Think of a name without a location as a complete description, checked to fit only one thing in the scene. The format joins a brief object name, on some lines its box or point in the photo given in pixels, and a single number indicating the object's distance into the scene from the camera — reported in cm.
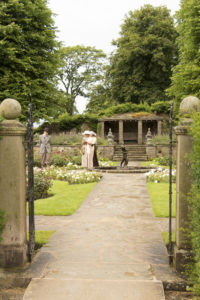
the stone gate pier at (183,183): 382
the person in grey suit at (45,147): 1600
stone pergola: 3039
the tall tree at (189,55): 1266
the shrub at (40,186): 925
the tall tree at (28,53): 1853
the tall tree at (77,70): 4284
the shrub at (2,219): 374
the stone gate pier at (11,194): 387
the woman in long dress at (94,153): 1714
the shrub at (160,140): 2558
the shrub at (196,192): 315
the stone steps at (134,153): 2458
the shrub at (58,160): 1898
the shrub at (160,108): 3120
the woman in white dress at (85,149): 1712
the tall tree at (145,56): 3481
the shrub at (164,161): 1970
